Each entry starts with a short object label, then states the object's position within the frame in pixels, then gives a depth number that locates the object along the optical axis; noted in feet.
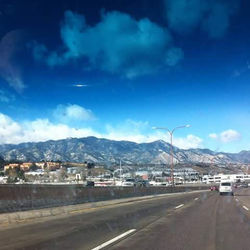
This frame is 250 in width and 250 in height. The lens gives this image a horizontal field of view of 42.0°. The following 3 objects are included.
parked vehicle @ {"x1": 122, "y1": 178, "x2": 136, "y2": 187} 207.46
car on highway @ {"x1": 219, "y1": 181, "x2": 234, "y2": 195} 130.56
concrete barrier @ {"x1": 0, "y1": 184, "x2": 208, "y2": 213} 53.13
